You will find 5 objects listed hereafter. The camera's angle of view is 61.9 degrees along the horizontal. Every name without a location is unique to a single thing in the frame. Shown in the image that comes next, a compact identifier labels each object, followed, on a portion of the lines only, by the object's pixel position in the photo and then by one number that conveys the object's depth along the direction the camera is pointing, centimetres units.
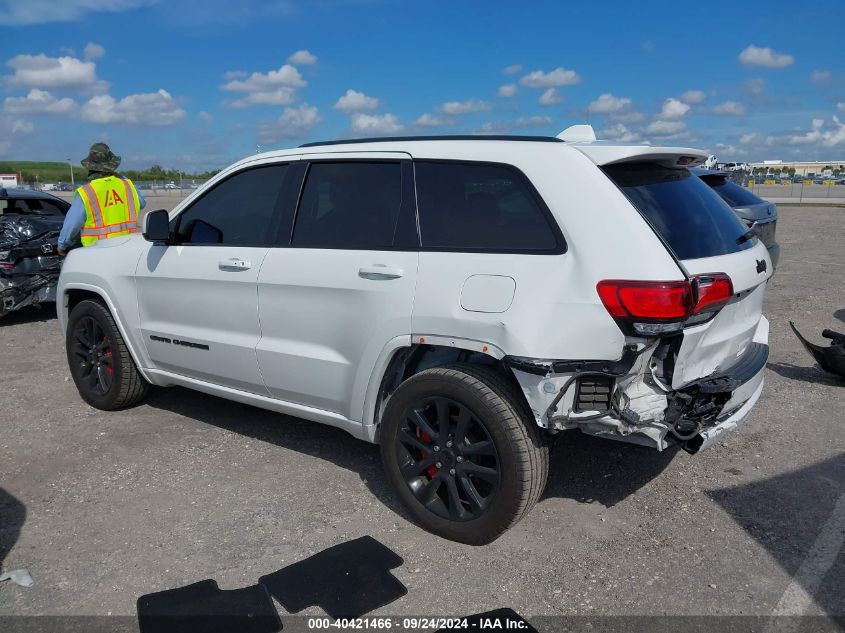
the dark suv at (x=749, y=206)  798
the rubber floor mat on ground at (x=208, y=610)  283
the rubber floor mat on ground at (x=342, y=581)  298
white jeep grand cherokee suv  302
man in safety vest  657
